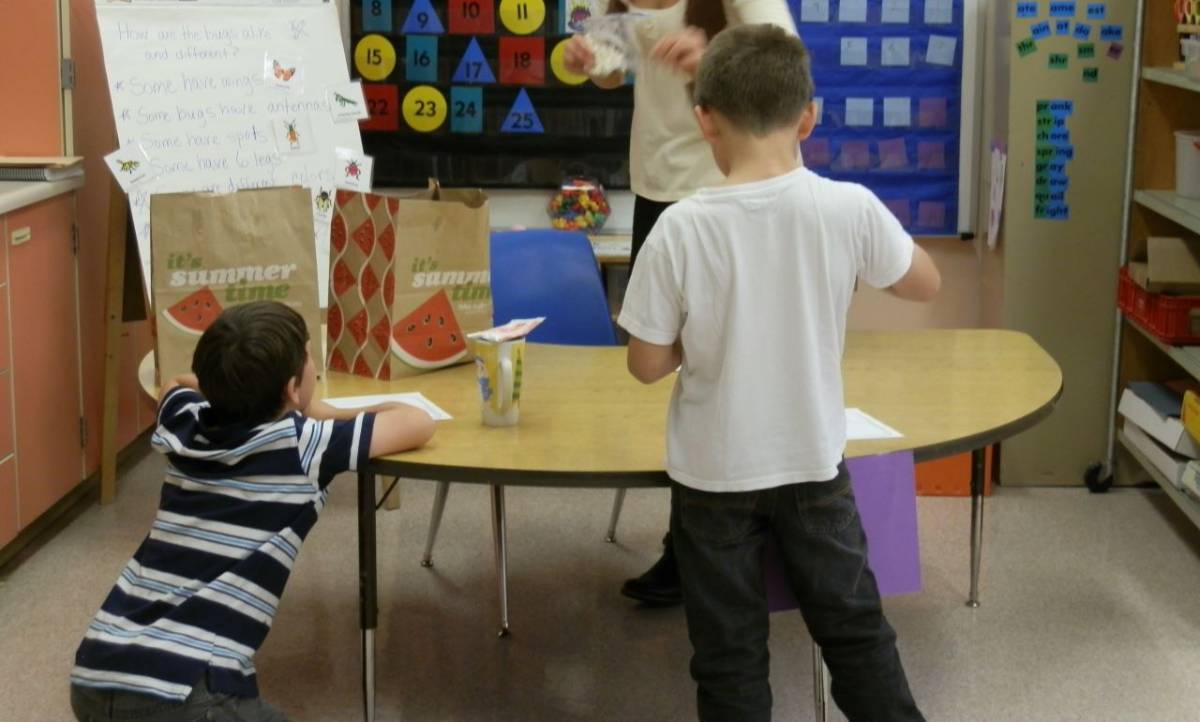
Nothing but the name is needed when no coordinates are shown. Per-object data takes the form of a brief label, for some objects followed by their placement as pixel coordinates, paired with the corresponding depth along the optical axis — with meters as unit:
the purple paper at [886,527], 2.19
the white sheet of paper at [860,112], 4.29
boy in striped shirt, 1.98
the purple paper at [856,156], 4.32
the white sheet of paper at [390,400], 2.35
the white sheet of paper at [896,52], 4.25
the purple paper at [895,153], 4.31
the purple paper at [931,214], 4.35
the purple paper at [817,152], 4.33
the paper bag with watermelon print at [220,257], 2.46
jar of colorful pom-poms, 4.39
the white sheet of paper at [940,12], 4.21
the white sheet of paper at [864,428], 2.23
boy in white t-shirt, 1.99
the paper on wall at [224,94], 3.73
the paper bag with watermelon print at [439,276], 2.48
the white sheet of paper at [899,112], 4.28
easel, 3.74
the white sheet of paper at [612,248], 4.21
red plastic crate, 3.61
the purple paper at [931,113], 4.28
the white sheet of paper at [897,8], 4.23
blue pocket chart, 4.24
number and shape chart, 4.36
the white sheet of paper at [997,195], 3.99
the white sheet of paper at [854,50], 4.25
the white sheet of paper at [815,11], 4.23
